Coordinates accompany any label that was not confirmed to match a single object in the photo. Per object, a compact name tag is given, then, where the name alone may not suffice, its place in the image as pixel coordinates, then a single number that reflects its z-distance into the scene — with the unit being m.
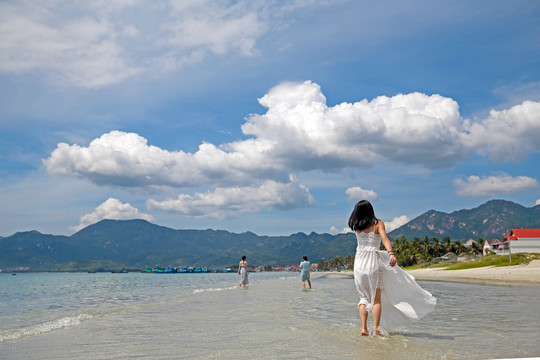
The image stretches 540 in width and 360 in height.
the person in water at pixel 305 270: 27.32
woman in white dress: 7.68
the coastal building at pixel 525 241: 92.62
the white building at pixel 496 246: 100.31
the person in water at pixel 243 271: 30.46
